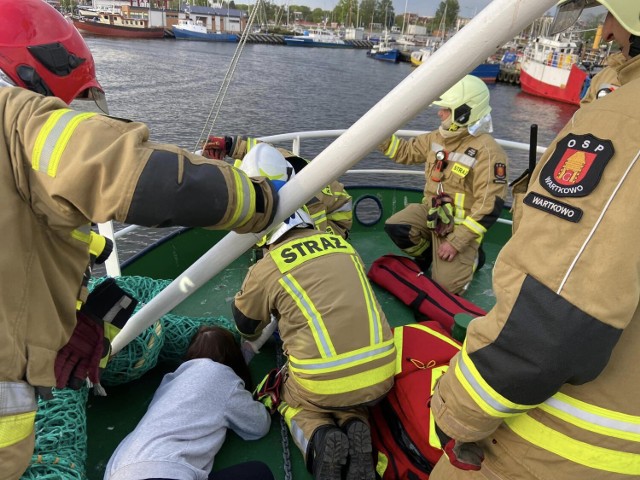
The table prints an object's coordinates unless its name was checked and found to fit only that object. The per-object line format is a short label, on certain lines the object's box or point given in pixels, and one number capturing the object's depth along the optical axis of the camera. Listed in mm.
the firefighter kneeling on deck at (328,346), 2223
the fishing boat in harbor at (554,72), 32031
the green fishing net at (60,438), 1707
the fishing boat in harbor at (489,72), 41031
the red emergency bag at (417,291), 3643
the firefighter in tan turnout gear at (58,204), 1177
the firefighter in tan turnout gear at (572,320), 1008
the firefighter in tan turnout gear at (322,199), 3783
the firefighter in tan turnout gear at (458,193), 3963
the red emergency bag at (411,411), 2191
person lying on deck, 1867
